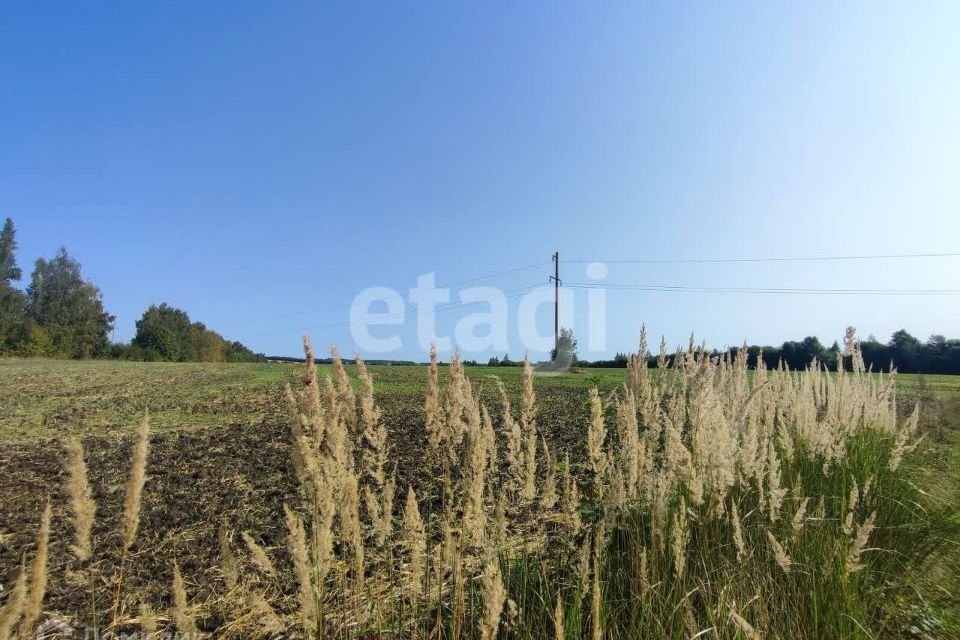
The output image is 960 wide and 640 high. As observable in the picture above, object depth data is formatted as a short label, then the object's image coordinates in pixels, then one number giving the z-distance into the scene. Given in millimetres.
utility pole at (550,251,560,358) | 36281
